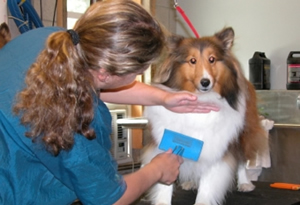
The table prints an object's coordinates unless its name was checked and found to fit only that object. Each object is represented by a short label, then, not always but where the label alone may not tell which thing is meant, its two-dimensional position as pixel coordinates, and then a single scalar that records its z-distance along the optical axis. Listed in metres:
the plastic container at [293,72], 3.47
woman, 1.00
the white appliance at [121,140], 3.77
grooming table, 2.00
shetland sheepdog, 1.97
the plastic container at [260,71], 3.65
